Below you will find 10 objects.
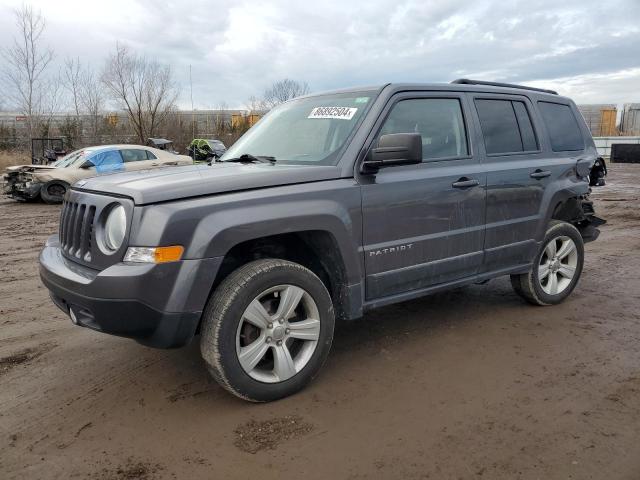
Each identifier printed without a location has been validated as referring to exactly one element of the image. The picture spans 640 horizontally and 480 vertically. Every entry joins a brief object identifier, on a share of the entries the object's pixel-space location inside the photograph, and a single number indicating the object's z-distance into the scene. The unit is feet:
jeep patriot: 9.34
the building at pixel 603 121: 150.10
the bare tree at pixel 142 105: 108.06
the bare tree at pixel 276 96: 162.91
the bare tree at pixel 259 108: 153.30
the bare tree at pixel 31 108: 93.66
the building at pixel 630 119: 148.87
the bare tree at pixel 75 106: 114.93
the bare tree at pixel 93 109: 113.23
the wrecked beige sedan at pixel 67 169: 45.83
